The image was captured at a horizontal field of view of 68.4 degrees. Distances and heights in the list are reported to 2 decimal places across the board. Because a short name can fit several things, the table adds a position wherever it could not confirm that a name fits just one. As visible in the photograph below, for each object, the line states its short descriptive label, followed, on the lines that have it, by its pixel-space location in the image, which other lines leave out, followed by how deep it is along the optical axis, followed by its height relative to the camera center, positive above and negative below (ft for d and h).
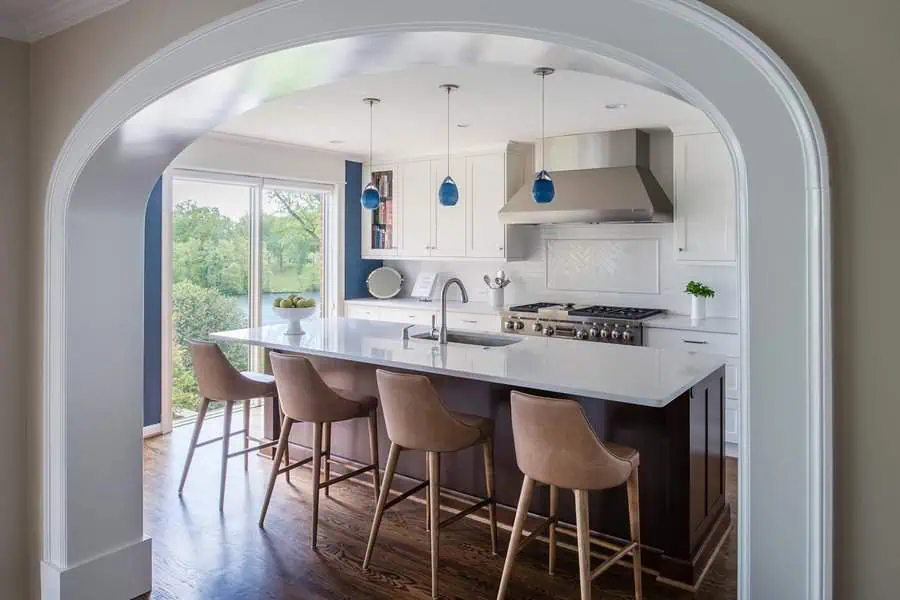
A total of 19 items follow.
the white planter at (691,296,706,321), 16.72 -0.35
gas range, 16.49 -0.68
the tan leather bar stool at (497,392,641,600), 7.87 -1.99
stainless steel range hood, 16.48 +2.90
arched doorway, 4.12 +0.46
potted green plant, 16.56 +0.01
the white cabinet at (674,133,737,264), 15.92 +2.31
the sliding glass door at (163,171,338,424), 17.69 +1.14
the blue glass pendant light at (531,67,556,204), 13.10 +2.13
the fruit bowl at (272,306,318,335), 13.30 -0.39
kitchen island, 9.37 -1.85
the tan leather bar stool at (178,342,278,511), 12.46 -1.67
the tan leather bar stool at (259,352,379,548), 10.93 -1.78
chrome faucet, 12.17 -0.32
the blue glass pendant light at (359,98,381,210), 15.21 +2.25
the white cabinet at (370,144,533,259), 19.72 +2.73
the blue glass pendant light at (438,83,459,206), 14.69 +2.29
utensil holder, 20.65 -0.07
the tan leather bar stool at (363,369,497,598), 9.28 -1.91
